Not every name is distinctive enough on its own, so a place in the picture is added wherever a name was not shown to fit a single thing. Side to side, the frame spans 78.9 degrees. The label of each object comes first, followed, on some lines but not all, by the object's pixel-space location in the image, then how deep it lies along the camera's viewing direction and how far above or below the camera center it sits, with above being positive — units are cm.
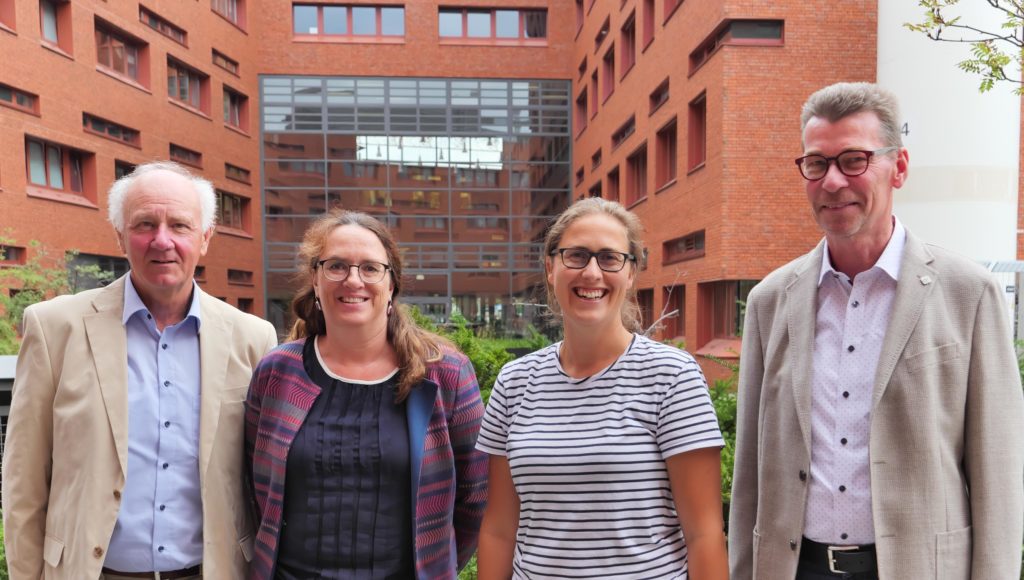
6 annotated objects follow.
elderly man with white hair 223 -59
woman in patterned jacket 223 -63
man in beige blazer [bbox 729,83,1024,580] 190 -45
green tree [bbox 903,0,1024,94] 504 +182
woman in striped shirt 183 -56
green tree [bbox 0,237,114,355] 1212 -37
